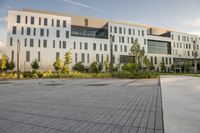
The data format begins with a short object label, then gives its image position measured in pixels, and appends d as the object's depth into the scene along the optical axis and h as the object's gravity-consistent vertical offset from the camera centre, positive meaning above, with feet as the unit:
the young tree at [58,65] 144.05 +4.40
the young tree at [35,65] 152.66 +4.92
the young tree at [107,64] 177.05 +5.47
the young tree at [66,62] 135.64 +7.12
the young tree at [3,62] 122.42 +6.92
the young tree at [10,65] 139.84 +4.30
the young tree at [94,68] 168.14 +1.18
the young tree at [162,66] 212.23 +3.42
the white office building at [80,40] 161.58 +39.40
